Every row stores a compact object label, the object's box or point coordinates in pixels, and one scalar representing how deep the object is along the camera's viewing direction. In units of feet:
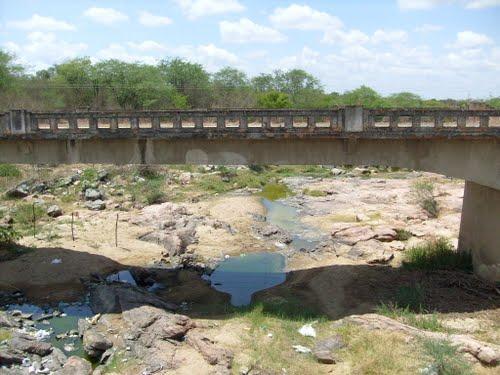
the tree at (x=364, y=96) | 203.21
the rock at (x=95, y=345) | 44.39
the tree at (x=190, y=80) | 189.09
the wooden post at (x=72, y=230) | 74.05
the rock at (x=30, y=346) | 43.47
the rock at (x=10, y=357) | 41.11
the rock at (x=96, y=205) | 92.22
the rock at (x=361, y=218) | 88.43
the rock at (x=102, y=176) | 112.78
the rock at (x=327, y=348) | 42.22
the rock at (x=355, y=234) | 76.07
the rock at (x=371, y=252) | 67.29
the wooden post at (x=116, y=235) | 73.95
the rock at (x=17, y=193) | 98.02
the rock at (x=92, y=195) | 97.19
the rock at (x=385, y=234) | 75.46
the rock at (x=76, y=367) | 40.57
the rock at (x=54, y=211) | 85.87
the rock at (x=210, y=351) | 42.14
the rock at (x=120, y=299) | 52.08
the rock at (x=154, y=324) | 45.75
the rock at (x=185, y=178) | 119.54
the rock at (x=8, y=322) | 48.19
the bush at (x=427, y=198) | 90.02
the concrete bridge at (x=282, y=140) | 51.72
